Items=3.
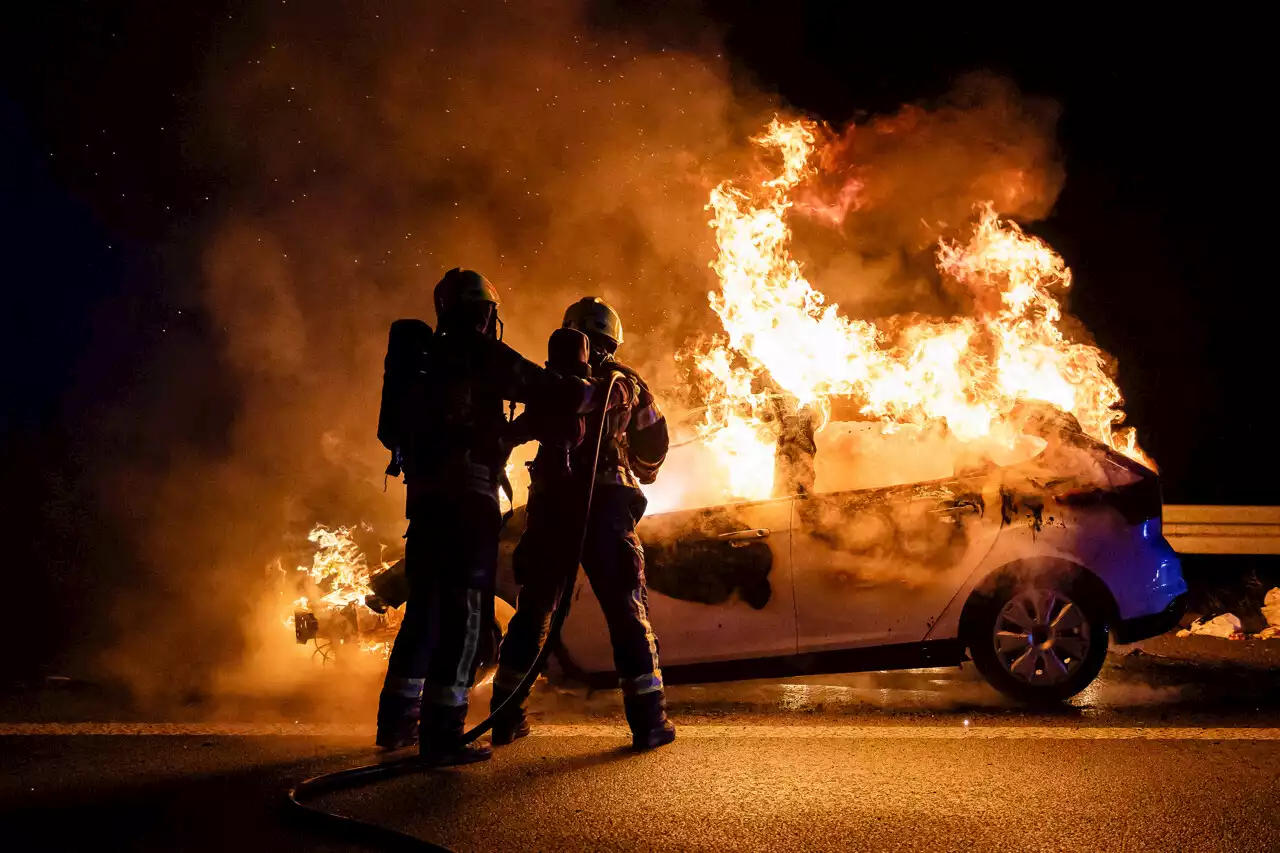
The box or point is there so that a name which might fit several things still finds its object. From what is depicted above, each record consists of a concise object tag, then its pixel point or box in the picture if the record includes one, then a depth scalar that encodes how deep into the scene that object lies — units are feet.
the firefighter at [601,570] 13.52
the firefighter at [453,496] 13.02
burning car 16.51
